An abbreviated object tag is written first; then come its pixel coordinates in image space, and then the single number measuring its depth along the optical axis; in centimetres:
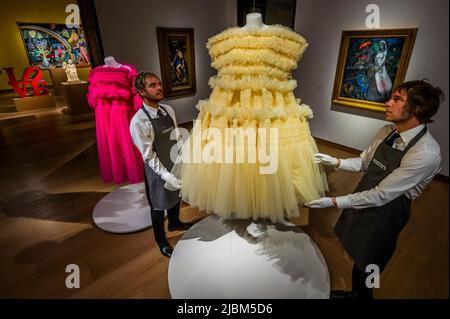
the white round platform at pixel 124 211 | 228
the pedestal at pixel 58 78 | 712
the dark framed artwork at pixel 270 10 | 466
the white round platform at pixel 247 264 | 153
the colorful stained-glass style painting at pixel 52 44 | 755
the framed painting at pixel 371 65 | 303
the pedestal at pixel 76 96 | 578
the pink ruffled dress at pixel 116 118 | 251
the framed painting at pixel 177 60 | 440
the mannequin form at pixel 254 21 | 114
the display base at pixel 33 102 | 552
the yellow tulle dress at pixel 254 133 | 112
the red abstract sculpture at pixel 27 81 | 563
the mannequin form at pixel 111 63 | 249
